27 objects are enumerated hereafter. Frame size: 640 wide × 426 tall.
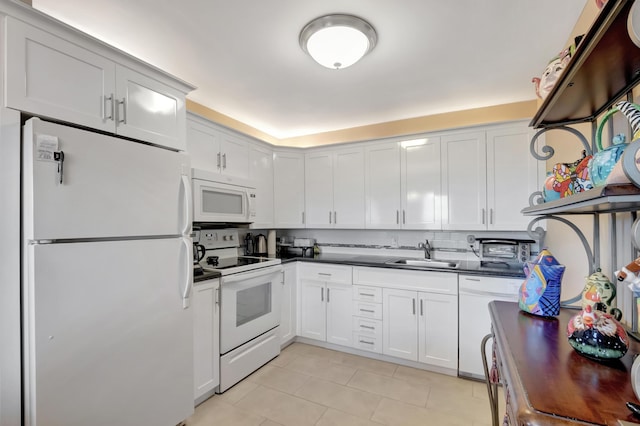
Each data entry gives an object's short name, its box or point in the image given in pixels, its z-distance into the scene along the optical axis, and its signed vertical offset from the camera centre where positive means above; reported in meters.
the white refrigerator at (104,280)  1.36 -0.35
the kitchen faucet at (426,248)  3.36 -0.40
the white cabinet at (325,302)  3.17 -0.98
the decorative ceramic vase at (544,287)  1.12 -0.29
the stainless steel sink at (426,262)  3.12 -0.54
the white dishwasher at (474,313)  2.53 -0.88
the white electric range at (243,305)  2.46 -0.83
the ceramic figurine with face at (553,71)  1.12 +0.55
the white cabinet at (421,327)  2.69 -1.06
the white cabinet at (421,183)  3.11 +0.30
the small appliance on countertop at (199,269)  2.25 -0.45
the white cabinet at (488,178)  2.76 +0.33
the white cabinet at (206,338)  2.21 -0.95
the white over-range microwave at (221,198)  2.47 +0.14
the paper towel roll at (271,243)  3.69 -0.37
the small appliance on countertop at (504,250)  2.78 -0.36
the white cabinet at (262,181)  3.35 +0.37
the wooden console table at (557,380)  0.58 -0.39
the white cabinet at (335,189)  3.51 +0.29
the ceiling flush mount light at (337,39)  1.82 +1.11
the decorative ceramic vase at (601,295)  0.94 -0.27
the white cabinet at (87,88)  1.37 +0.68
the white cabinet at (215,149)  2.66 +0.62
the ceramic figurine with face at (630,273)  0.68 -0.14
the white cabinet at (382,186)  3.30 +0.30
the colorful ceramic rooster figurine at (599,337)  0.76 -0.33
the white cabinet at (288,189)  3.71 +0.30
